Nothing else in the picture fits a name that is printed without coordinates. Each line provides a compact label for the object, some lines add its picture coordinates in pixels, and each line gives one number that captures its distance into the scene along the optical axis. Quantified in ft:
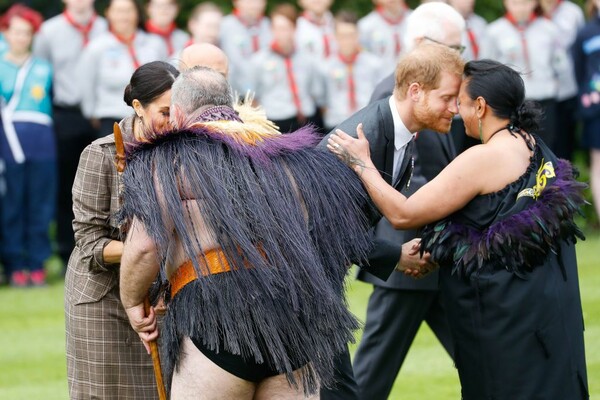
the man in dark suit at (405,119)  36.70
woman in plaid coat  36.27
